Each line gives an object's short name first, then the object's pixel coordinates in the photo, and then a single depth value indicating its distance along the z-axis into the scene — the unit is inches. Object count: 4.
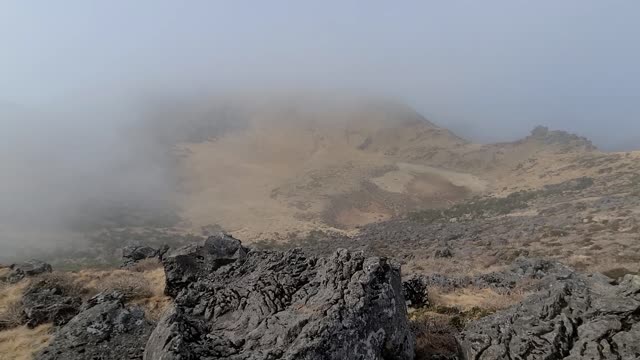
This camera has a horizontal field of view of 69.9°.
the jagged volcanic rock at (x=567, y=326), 295.6
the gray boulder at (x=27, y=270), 957.2
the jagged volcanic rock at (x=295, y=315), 304.0
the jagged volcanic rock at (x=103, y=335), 432.5
